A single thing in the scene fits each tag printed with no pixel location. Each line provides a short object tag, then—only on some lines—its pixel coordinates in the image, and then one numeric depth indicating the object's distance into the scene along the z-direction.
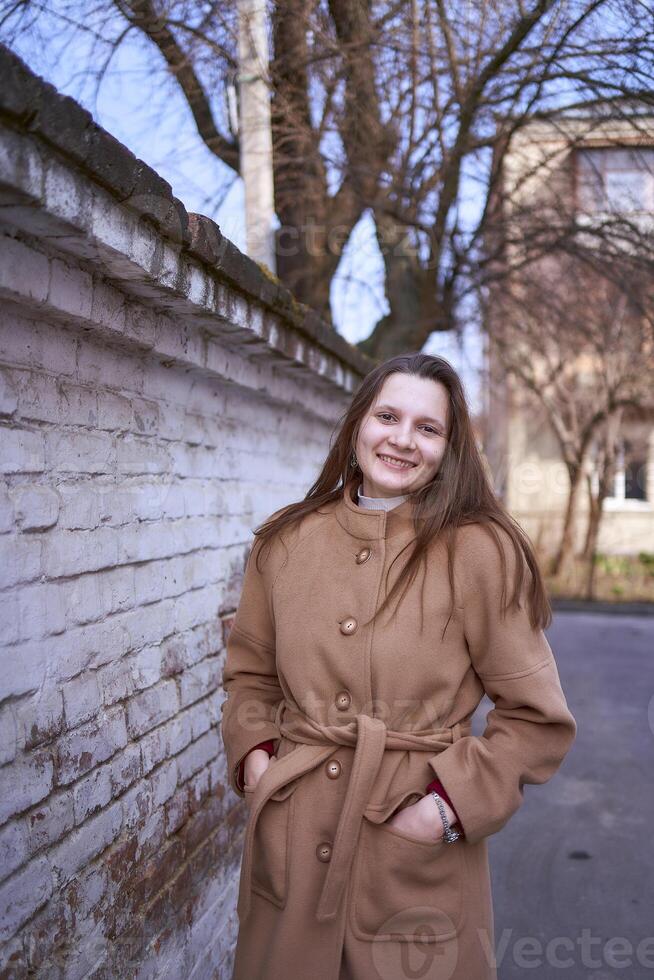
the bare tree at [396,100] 4.40
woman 1.80
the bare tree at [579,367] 9.56
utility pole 4.69
